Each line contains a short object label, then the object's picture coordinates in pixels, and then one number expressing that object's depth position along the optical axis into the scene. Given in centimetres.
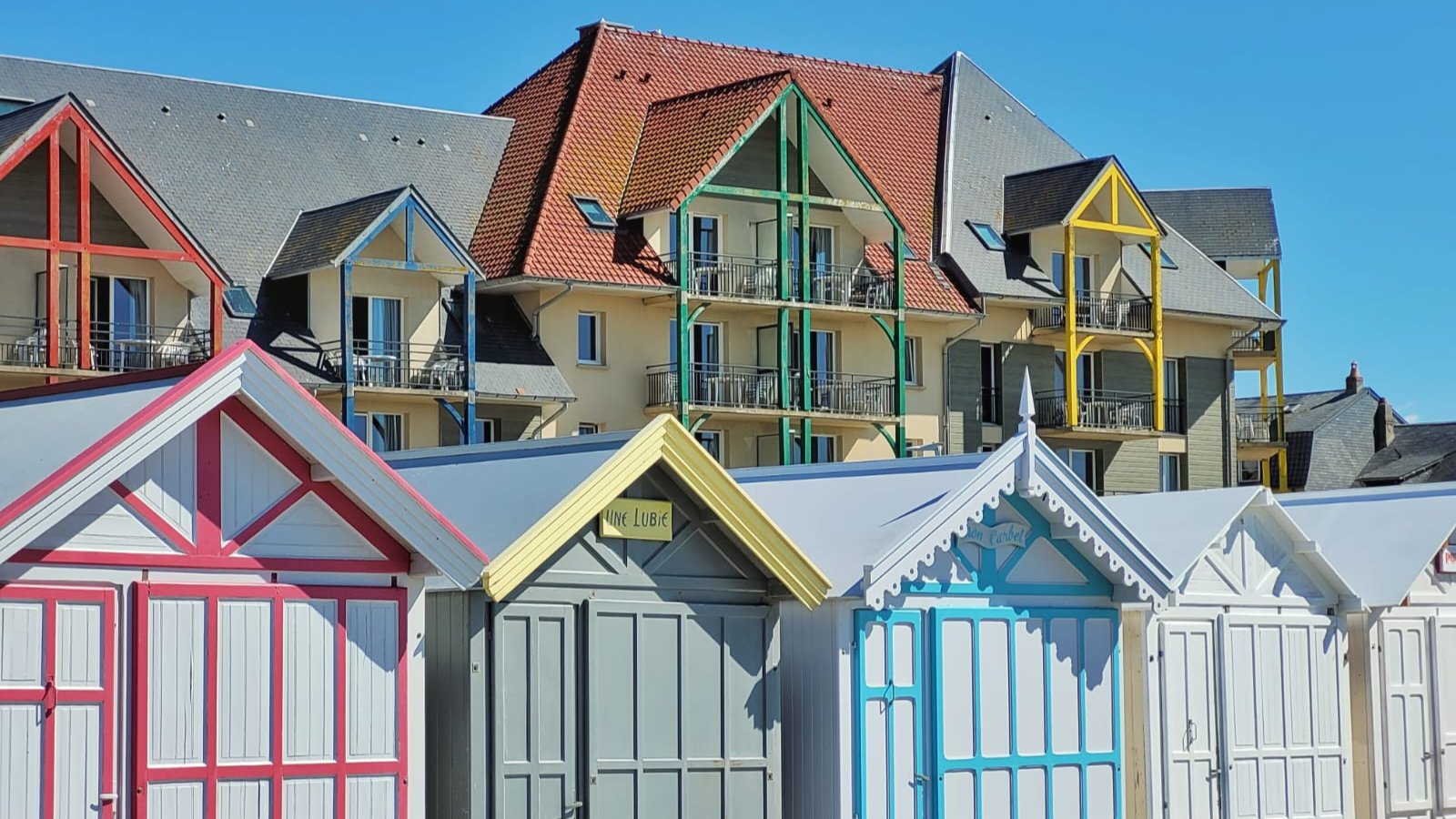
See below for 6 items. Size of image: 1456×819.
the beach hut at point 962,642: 2230
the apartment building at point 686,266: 4356
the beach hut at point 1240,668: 2559
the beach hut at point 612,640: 1961
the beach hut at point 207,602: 1659
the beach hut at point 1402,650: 2816
